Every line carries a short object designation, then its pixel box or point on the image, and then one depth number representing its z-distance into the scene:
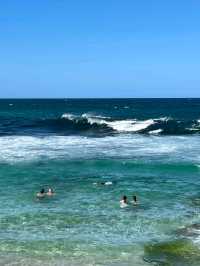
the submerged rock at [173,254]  20.19
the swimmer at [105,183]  34.03
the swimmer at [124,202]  28.45
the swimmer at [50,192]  30.76
